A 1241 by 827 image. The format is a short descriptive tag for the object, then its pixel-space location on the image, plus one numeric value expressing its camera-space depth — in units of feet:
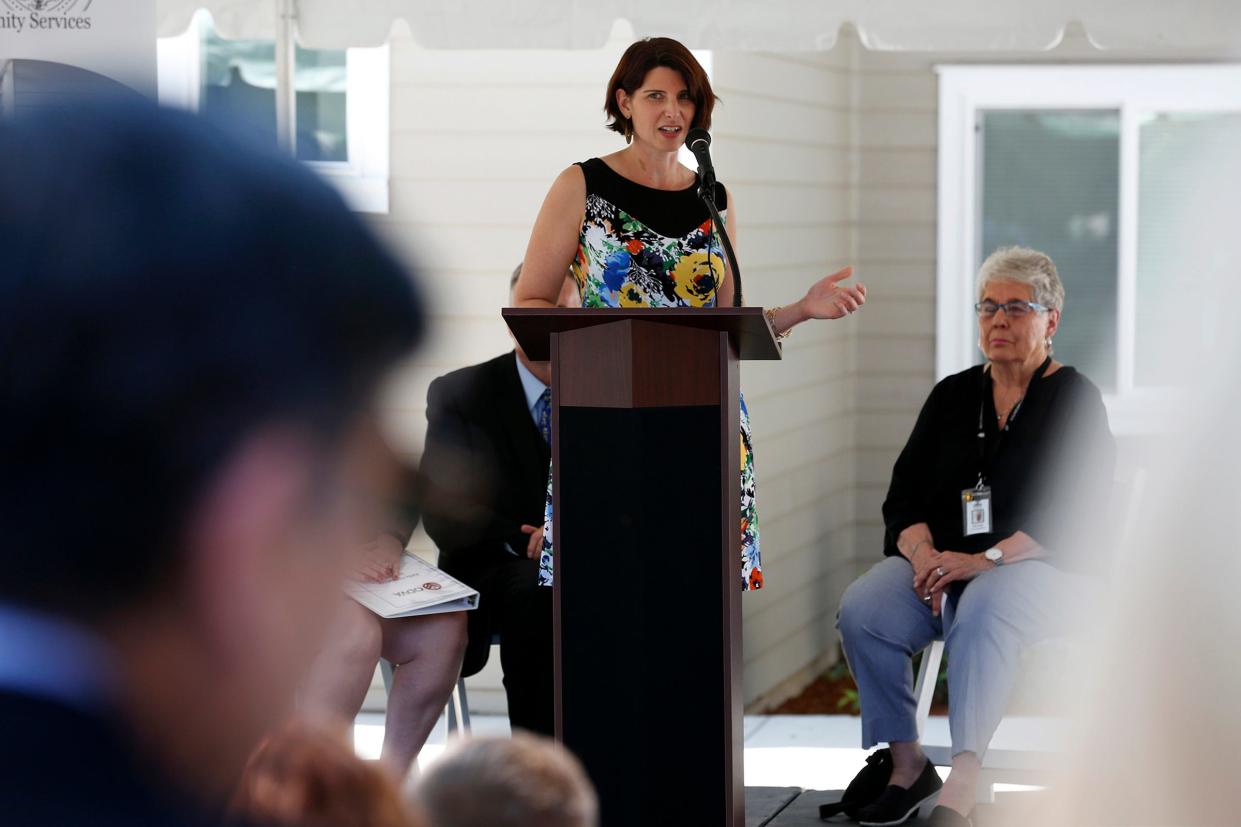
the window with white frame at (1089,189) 45.91
